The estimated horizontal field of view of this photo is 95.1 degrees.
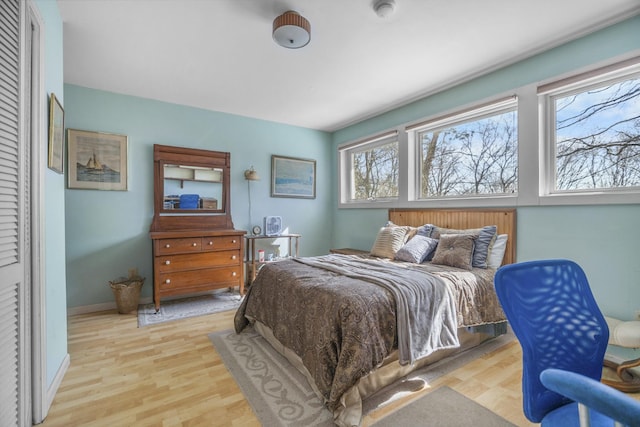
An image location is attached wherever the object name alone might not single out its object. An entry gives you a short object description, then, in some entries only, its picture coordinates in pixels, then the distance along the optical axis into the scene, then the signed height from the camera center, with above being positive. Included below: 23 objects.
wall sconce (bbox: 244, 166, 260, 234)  4.15 +0.53
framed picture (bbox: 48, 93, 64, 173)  1.75 +0.50
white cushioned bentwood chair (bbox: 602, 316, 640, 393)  1.78 -0.96
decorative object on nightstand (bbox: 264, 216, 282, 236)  4.30 -0.19
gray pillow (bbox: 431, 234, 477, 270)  2.61 -0.36
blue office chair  0.58 -0.40
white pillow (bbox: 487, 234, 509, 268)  2.68 -0.37
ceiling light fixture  2.05 +1.31
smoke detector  1.94 +1.39
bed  1.62 -0.64
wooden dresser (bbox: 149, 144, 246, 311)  3.26 -0.17
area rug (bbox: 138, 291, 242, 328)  3.10 -1.11
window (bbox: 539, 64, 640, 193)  2.19 +0.64
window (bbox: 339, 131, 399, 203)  4.18 +0.69
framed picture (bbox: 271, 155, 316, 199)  4.53 +0.57
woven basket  3.19 -0.89
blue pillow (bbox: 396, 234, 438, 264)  2.93 -0.38
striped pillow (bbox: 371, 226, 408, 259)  3.25 -0.33
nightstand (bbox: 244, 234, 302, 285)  4.02 -0.59
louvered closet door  1.24 -0.09
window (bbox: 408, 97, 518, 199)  2.94 +0.67
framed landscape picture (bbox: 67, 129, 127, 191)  3.23 +0.60
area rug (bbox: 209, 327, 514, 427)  1.61 -1.11
